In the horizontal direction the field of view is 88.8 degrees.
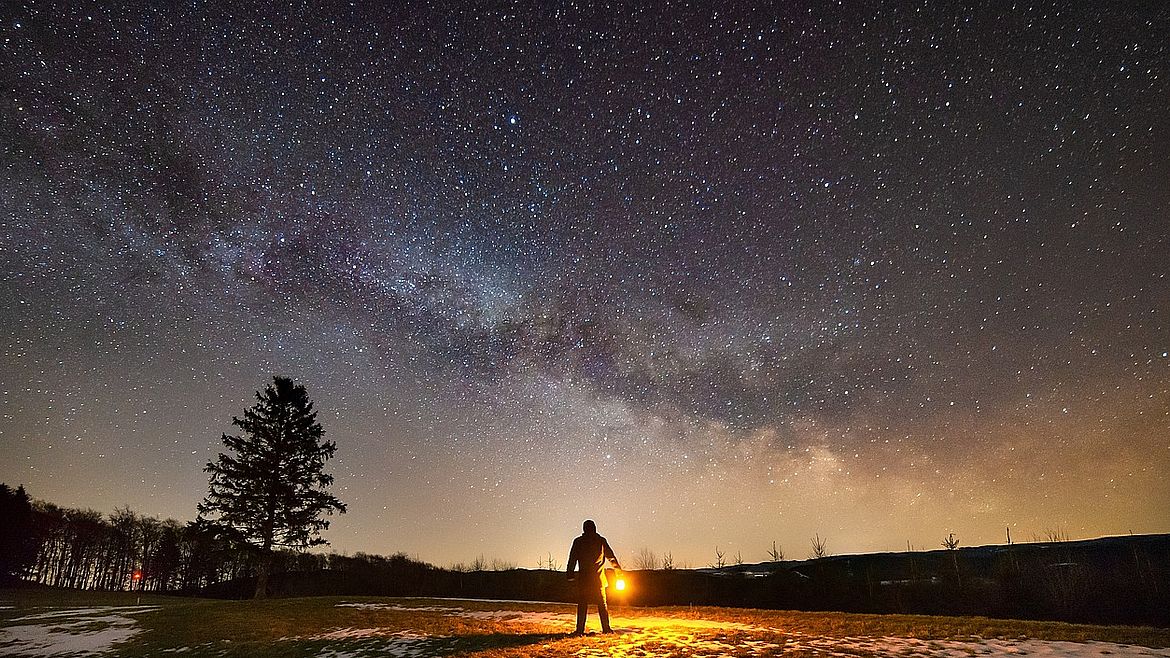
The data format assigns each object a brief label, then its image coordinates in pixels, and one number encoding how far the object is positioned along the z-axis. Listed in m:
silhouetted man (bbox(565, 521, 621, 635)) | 13.70
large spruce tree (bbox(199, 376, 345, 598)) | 41.91
